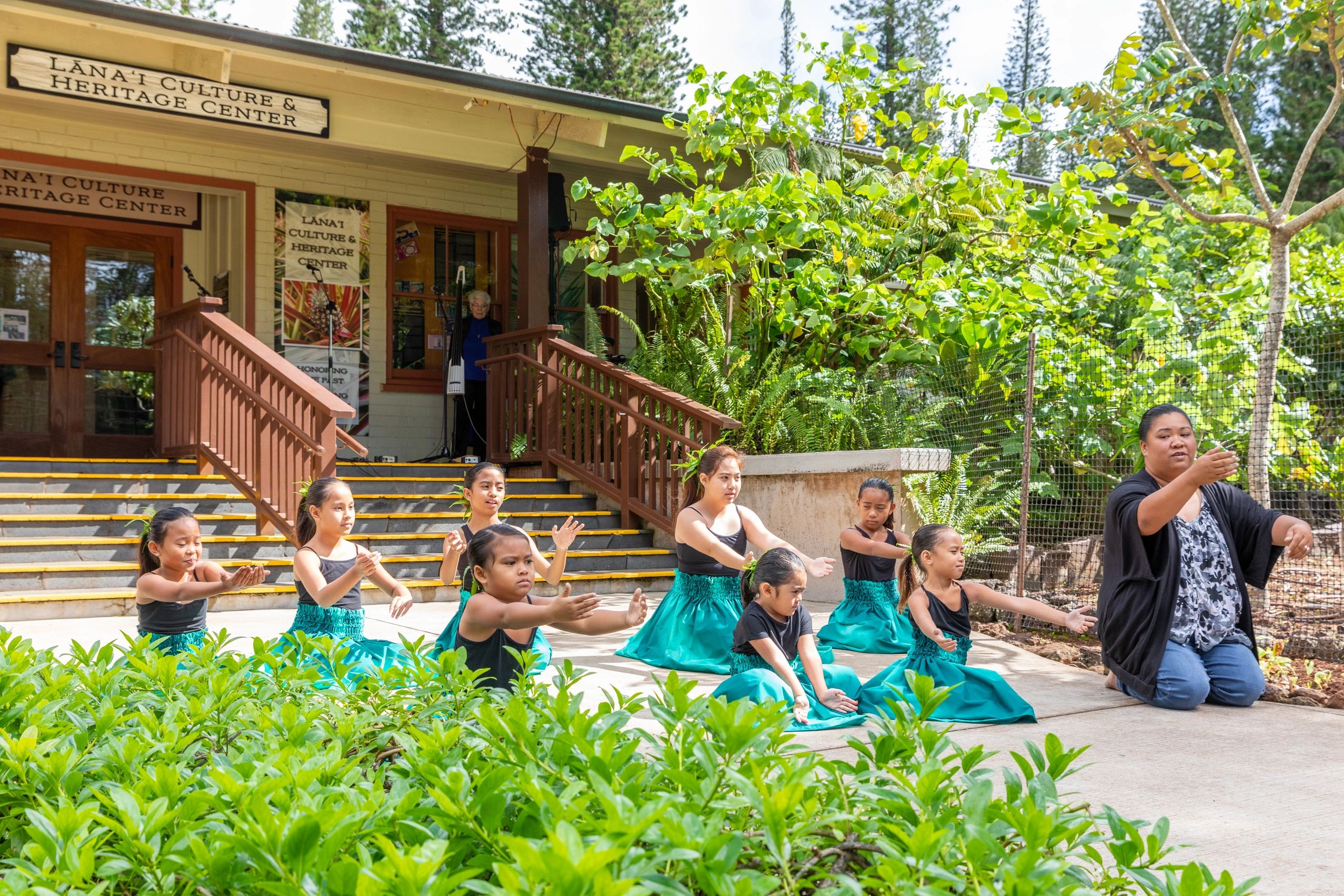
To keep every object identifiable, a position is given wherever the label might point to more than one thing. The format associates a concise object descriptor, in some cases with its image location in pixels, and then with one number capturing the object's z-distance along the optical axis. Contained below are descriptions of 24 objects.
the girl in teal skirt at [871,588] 6.57
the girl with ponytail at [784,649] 4.34
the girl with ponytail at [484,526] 4.99
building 9.48
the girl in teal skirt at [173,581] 4.63
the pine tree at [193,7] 32.72
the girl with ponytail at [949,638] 4.63
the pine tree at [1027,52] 39.47
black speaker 11.76
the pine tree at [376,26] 33.16
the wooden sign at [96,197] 11.04
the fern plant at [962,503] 7.99
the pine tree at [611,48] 31.33
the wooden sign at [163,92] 8.88
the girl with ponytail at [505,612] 3.07
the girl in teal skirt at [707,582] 5.79
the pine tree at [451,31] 33.47
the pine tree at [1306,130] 26.16
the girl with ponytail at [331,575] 4.97
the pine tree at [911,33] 35.97
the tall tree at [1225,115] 7.09
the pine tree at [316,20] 37.56
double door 11.05
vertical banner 11.70
